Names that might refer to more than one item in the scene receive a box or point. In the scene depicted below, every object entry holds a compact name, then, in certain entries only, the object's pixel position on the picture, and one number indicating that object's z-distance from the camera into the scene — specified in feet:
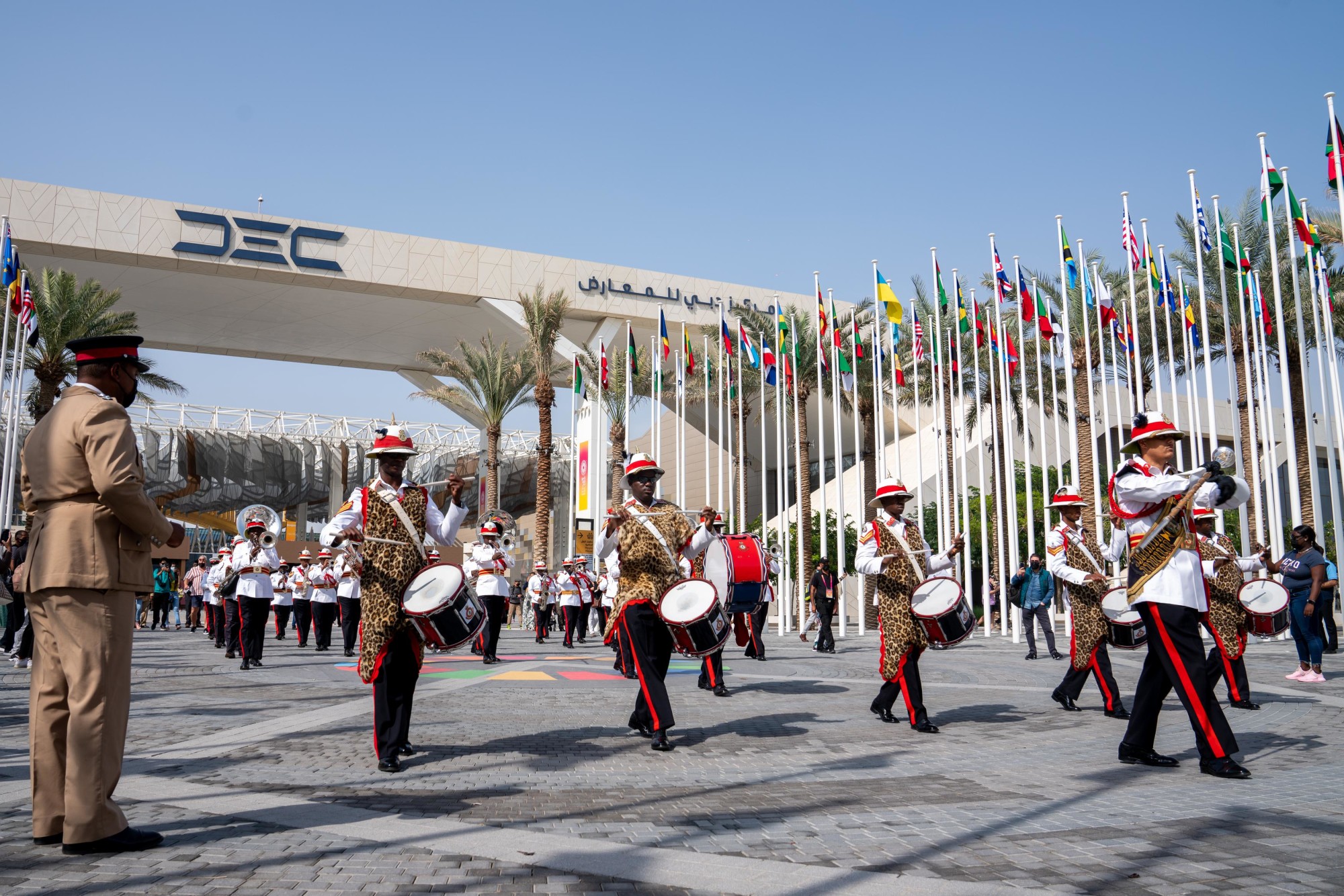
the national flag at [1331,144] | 60.49
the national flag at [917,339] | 89.86
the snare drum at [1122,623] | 25.11
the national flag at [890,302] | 87.61
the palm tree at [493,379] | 122.42
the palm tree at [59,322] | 103.04
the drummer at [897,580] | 26.50
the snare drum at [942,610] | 26.14
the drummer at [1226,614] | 30.35
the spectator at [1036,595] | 56.70
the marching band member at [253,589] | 46.65
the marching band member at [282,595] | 68.18
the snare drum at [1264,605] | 33.76
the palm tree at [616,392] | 128.47
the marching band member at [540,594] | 78.48
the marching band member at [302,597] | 69.67
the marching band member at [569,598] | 73.10
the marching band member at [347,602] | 54.13
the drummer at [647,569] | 23.61
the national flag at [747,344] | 105.40
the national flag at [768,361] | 103.04
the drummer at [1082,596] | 29.32
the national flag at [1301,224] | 65.16
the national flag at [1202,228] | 73.95
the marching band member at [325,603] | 62.18
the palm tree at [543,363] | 120.37
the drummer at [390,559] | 20.86
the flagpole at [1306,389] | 68.08
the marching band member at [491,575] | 51.57
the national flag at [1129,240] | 77.36
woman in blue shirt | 39.73
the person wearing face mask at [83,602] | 13.28
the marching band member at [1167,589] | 19.47
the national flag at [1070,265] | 82.38
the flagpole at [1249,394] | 71.26
